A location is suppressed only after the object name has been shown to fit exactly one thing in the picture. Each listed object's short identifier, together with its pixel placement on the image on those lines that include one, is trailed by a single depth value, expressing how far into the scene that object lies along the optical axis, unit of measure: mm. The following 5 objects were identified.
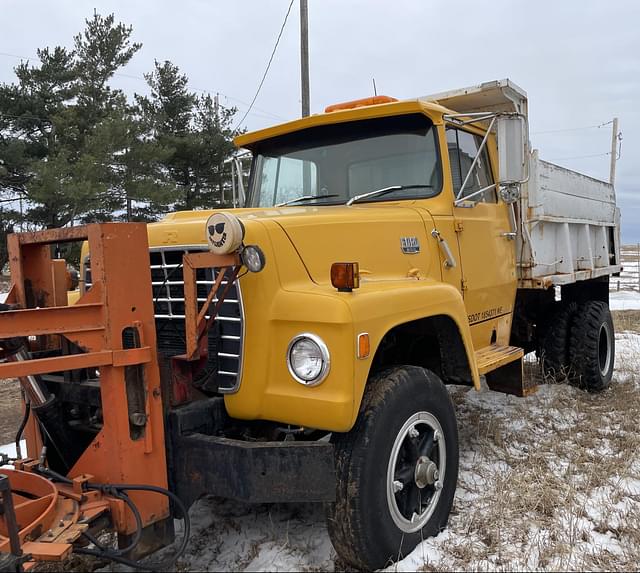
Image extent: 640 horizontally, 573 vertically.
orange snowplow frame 2441
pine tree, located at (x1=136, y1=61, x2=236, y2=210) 22906
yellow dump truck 2695
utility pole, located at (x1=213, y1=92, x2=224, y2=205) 23675
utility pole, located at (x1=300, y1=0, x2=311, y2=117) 12001
